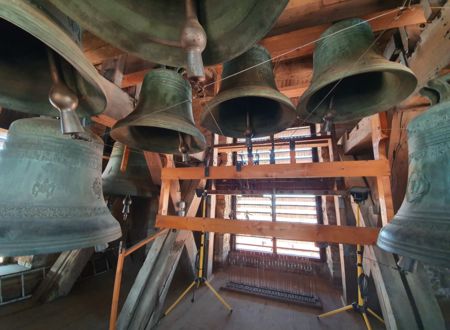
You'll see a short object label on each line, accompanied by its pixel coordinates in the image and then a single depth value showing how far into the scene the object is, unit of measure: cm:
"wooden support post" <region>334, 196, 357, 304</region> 239
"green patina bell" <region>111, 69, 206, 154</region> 91
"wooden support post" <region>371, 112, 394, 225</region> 132
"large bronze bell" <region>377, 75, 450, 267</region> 54
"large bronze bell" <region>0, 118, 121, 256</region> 63
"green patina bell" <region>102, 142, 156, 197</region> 171
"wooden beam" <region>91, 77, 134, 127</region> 131
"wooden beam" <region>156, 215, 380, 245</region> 125
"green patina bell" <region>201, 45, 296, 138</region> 87
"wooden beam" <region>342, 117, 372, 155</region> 182
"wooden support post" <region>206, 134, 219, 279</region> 298
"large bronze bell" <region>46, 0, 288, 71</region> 51
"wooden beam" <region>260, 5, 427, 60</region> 91
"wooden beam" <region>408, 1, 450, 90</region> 79
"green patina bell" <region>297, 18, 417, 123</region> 79
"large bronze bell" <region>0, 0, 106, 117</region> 67
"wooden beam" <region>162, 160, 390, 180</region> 137
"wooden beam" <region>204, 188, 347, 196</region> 196
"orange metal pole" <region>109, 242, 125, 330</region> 137
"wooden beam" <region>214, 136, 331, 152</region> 210
